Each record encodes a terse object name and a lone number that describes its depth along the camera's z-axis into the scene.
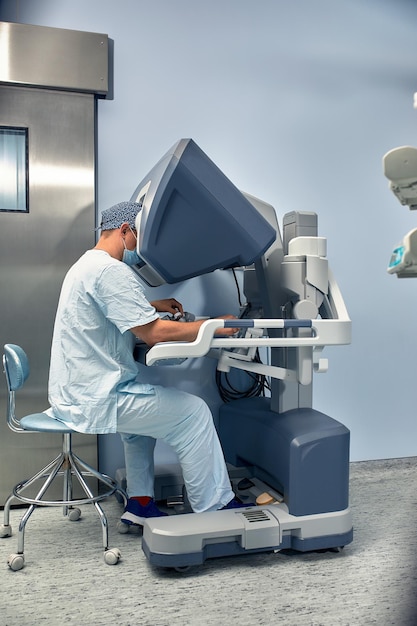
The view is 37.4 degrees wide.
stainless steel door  2.93
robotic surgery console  2.28
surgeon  2.38
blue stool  2.33
